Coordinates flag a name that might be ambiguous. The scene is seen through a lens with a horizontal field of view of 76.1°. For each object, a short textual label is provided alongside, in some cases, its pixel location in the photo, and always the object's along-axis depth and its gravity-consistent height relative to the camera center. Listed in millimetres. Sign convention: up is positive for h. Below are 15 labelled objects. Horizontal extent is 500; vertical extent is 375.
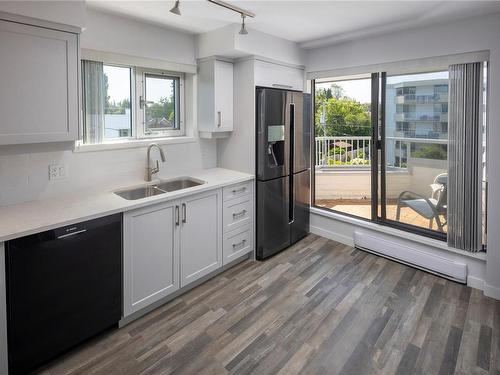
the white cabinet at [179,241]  2342 -607
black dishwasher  1771 -721
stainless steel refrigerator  3334 +49
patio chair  3197 -343
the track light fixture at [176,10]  2113 +1062
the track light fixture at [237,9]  2341 +1246
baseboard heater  2958 -887
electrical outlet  2461 -12
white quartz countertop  1814 -257
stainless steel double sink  2832 -168
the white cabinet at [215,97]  3291 +764
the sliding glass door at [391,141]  3168 +310
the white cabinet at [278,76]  3308 +1045
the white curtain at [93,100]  2680 +600
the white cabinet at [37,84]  1916 +550
